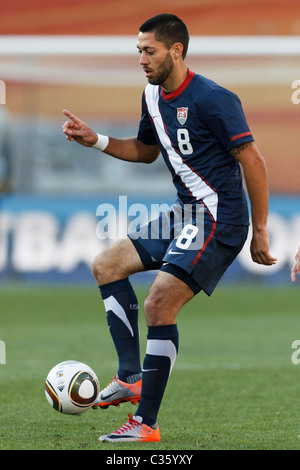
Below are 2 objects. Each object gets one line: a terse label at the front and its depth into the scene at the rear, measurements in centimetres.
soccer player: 862
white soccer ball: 922
